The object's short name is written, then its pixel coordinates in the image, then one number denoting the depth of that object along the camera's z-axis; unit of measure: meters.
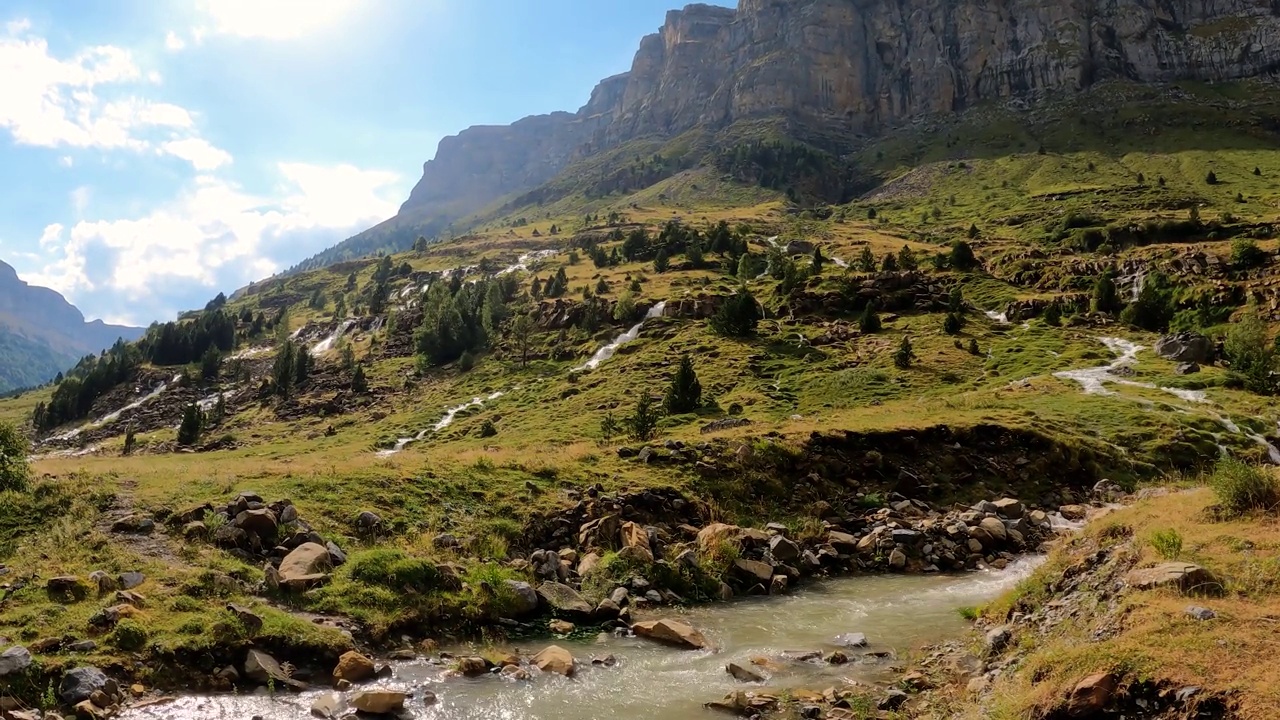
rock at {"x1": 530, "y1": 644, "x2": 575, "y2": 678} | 12.77
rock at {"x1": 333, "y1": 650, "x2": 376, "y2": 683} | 12.05
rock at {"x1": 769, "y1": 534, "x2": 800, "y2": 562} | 19.94
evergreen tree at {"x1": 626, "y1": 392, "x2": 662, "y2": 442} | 36.22
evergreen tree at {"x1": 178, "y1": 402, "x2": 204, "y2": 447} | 72.06
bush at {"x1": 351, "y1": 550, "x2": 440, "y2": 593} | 15.30
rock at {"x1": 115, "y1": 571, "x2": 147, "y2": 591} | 13.38
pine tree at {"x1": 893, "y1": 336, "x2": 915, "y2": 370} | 58.88
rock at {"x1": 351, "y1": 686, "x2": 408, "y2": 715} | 10.88
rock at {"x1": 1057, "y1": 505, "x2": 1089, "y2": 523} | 26.23
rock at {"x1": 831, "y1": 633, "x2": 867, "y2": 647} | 14.34
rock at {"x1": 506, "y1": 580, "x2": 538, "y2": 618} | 15.60
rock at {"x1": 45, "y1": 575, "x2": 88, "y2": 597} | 12.72
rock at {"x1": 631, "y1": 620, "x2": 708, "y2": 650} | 14.40
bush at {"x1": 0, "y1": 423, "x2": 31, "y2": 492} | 17.34
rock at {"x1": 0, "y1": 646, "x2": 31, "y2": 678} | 10.09
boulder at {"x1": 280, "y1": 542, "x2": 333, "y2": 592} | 14.60
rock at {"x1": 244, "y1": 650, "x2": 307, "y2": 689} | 11.63
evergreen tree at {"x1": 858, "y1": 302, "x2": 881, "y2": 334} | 72.12
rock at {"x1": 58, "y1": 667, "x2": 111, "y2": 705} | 10.20
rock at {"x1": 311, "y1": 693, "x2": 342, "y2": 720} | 10.71
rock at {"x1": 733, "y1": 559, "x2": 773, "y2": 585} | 18.78
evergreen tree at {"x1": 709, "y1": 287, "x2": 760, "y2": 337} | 75.12
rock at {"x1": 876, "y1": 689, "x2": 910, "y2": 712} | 11.12
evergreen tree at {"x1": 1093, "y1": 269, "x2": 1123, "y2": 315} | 72.69
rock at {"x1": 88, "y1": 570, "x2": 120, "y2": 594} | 13.12
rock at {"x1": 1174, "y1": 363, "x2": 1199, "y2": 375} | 51.41
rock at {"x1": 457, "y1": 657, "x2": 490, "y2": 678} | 12.64
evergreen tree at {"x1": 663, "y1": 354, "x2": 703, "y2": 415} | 52.28
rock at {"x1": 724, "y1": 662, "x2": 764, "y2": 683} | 12.54
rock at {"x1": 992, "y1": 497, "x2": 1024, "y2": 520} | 24.97
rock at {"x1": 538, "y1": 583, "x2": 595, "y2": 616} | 15.85
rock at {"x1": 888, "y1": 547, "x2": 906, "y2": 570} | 20.80
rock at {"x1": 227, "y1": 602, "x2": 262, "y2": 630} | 12.52
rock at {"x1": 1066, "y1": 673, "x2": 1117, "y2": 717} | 8.47
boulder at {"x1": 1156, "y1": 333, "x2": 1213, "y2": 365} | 55.00
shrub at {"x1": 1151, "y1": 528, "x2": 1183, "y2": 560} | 12.13
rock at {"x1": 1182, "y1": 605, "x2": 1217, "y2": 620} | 9.34
